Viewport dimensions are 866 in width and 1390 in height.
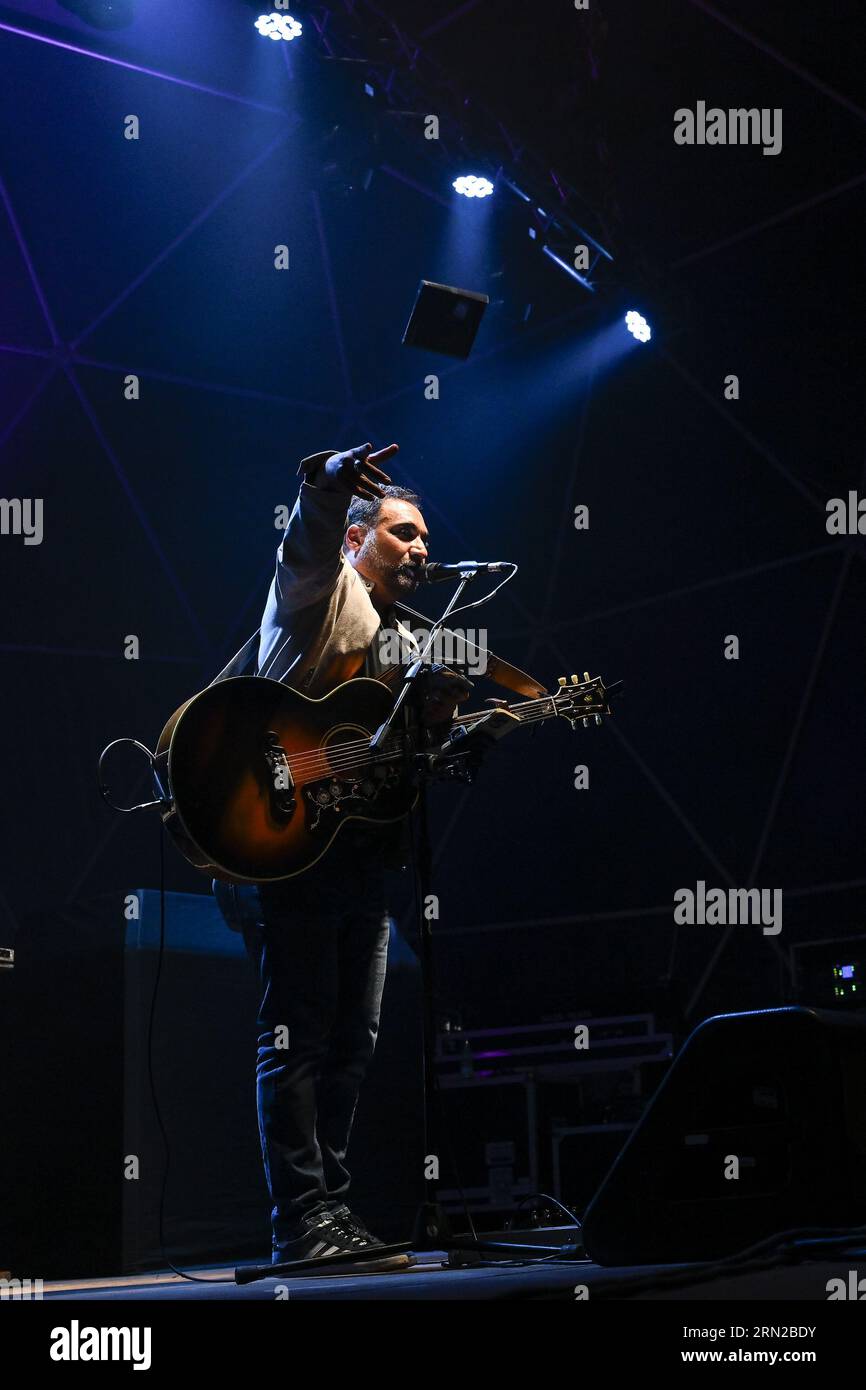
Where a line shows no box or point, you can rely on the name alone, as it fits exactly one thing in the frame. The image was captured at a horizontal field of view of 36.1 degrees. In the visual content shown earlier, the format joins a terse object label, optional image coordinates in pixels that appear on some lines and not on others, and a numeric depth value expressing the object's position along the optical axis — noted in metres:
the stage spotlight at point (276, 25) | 6.91
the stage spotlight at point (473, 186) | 7.99
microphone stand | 3.03
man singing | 3.32
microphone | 3.58
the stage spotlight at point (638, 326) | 8.40
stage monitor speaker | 2.42
